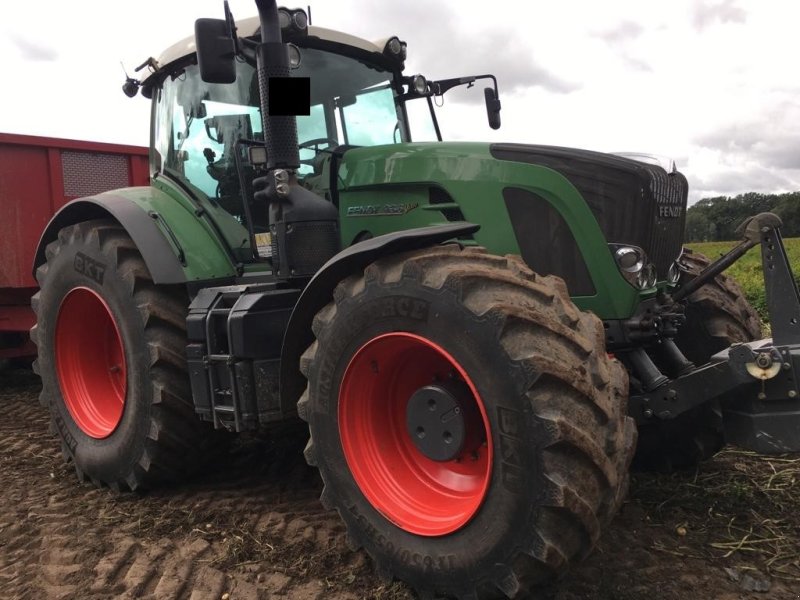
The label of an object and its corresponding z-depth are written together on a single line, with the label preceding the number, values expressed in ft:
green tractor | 7.89
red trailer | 19.86
